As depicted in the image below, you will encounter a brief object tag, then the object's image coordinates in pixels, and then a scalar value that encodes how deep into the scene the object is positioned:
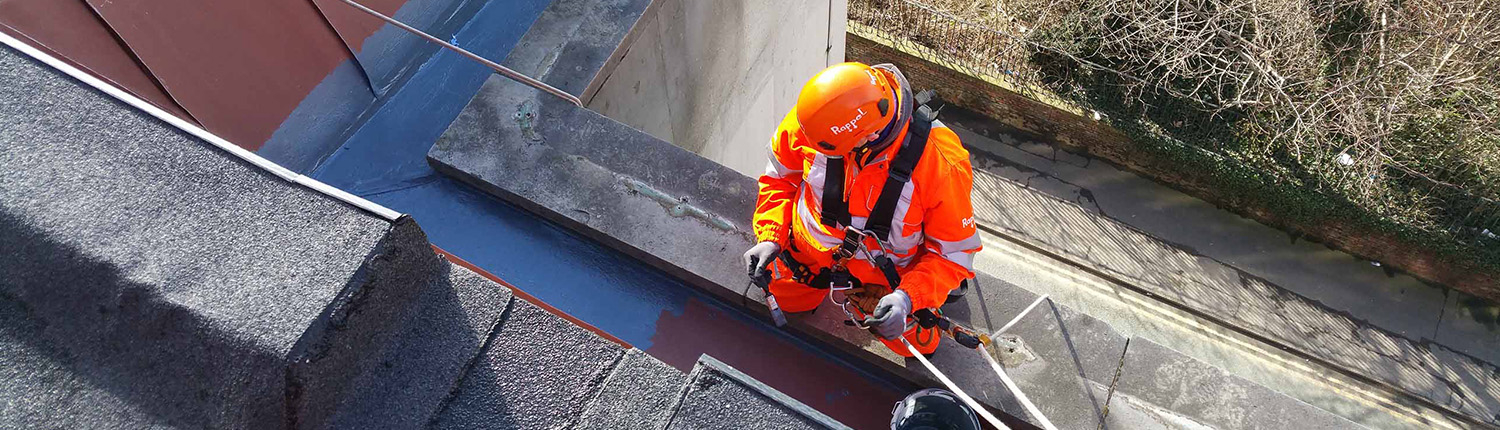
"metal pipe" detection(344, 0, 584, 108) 4.88
